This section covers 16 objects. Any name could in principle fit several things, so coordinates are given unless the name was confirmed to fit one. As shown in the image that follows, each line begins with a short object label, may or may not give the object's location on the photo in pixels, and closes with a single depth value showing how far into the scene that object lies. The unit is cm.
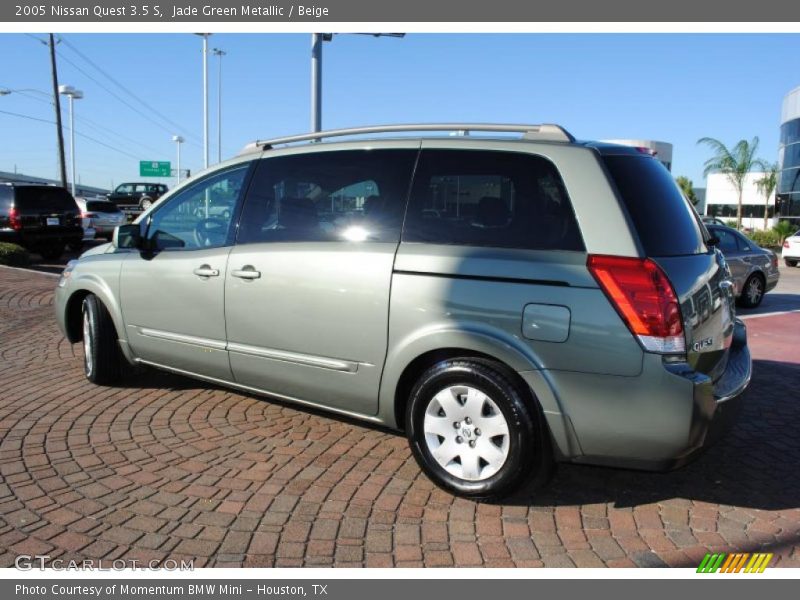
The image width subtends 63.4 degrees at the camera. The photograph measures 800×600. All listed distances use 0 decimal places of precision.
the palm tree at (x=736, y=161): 3619
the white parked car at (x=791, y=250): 2169
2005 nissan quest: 301
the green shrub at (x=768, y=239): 3183
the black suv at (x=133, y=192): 3762
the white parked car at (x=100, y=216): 2094
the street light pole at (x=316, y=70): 1175
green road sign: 6228
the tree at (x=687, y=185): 5134
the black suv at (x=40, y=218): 1488
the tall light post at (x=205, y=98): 3862
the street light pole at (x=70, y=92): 3425
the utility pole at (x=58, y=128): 3111
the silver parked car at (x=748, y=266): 1098
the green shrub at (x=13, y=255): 1299
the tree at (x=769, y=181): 4012
